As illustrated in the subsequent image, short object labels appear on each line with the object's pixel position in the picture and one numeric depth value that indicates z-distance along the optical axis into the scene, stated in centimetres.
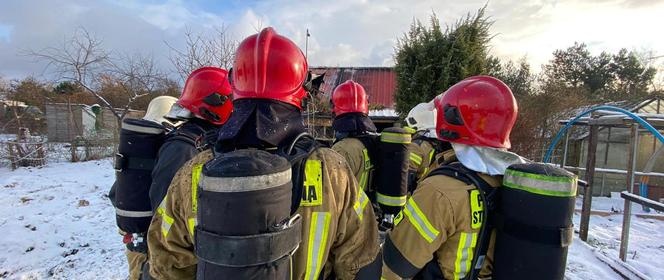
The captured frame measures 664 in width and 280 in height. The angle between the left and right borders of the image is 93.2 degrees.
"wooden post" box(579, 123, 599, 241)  531
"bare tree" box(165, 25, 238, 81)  847
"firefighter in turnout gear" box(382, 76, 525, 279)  164
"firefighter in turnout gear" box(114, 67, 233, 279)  192
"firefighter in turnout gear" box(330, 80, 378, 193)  348
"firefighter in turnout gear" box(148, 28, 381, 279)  125
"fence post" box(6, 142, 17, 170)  1031
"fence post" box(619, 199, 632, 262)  448
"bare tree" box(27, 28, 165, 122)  862
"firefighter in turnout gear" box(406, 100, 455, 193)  409
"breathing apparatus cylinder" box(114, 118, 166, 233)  222
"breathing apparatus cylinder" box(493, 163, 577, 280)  143
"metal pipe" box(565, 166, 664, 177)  578
